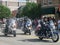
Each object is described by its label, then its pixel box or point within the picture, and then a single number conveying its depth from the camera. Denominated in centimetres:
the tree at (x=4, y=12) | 4423
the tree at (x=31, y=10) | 3732
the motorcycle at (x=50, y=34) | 1383
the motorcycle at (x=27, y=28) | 1848
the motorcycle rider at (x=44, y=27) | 1412
